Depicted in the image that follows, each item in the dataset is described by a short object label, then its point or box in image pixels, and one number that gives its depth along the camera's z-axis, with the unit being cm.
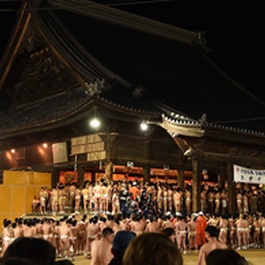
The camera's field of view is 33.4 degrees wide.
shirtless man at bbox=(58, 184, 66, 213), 1741
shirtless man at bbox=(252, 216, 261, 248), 1534
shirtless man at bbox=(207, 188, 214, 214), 1727
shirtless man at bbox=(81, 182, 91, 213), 1650
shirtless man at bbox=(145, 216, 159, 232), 1305
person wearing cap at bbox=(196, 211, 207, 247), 1347
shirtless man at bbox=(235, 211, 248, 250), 1443
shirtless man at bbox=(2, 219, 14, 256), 1225
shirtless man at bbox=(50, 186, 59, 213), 1759
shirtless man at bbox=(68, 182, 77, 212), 1709
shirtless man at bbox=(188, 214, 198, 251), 1372
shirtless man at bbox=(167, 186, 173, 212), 1680
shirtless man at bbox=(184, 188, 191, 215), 1675
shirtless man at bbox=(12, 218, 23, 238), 1245
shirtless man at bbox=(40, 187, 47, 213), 1827
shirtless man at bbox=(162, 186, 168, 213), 1673
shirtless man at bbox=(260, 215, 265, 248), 1533
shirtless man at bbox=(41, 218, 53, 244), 1292
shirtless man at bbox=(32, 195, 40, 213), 1861
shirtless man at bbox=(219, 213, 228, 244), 1406
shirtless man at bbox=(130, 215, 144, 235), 1302
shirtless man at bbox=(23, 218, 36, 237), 1253
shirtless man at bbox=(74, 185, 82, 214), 1675
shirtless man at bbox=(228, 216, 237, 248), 1459
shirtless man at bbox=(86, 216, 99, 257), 1301
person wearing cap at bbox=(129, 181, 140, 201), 1584
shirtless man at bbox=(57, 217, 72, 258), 1284
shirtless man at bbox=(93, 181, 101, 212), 1555
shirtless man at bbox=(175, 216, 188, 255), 1332
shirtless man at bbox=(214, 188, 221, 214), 1714
